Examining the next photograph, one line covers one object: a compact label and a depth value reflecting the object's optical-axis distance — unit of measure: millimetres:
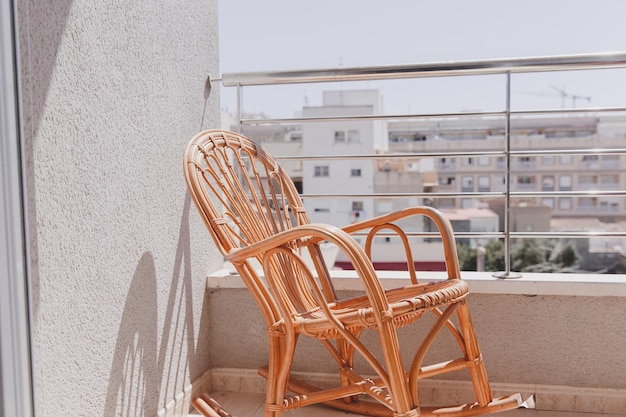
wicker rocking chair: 1449
